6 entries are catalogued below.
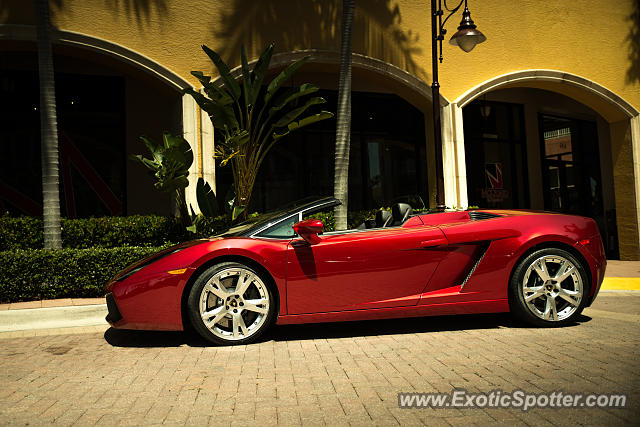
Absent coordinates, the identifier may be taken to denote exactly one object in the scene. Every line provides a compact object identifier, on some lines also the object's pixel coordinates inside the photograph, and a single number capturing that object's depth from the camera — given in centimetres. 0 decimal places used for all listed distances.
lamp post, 860
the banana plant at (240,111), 833
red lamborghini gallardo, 442
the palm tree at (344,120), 866
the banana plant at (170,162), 803
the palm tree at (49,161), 732
